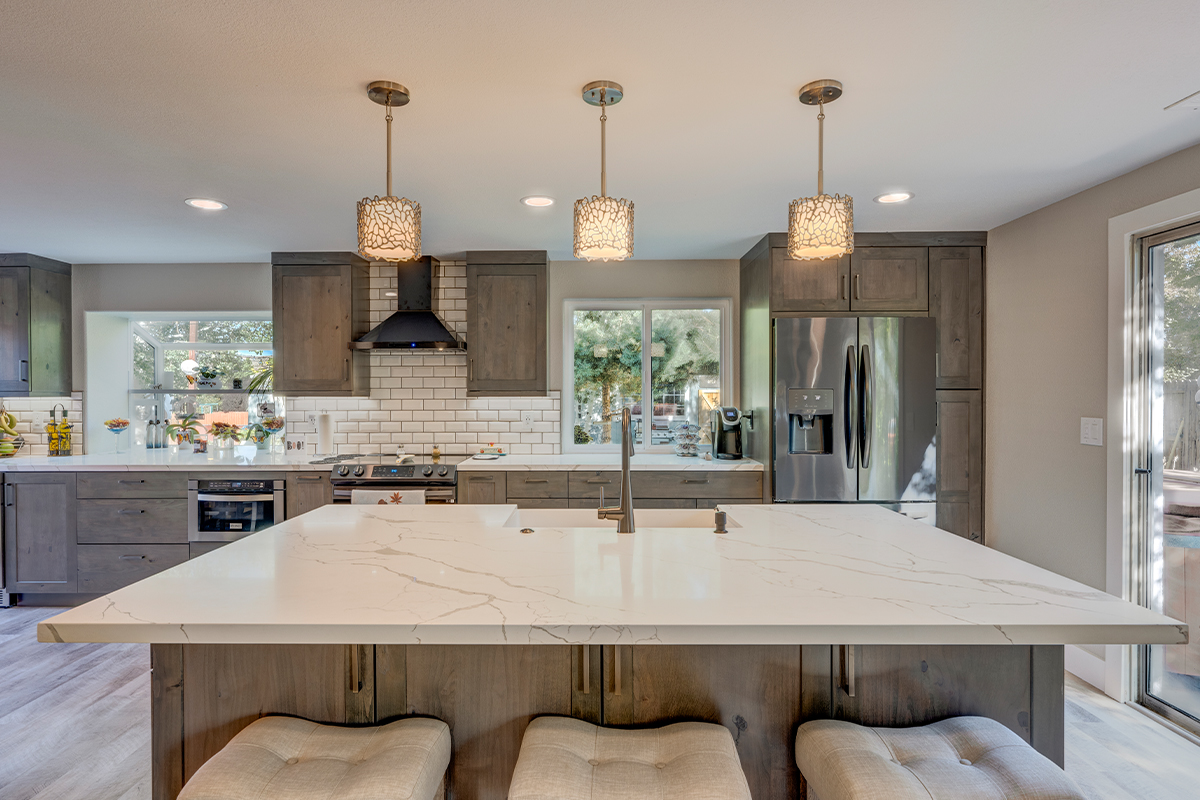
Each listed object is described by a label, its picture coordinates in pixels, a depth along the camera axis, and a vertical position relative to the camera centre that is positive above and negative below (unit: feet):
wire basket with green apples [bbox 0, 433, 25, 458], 15.17 -1.05
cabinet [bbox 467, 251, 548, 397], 14.46 +1.89
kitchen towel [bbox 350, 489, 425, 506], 13.46 -1.99
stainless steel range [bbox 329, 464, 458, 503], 13.56 -1.63
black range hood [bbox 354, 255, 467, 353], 14.26 +1.76
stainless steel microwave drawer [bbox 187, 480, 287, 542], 13.80 -2.21
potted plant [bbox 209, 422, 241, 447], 15.77 -0.80
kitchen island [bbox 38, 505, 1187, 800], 4.24 -1.55
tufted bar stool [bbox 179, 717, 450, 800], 4.00 -2.40
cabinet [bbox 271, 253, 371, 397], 14.58 +1.85
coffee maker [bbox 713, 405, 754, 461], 14.10 -0.72
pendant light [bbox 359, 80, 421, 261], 6.22 +1.67
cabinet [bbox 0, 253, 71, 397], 14.52 +1.71
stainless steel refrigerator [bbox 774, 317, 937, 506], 12.68 -0.04
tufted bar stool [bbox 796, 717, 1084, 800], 3.96 -2.37
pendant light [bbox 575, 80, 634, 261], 6.22 +1.67
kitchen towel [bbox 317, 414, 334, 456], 15.35 -0.80
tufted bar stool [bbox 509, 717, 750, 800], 4.00 -2.39
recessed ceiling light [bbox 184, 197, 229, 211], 10.55 +3.27
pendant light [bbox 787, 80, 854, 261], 6.29 +1.71
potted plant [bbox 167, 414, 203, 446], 16.16 -0.72
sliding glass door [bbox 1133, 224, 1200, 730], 8.81 -0.92
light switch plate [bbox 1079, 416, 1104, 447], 9.95 -0.47
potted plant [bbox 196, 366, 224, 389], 16.21 +0.58
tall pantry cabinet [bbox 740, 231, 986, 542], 12.96 +1.99
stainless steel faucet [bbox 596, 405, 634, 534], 6.79 -1.12
